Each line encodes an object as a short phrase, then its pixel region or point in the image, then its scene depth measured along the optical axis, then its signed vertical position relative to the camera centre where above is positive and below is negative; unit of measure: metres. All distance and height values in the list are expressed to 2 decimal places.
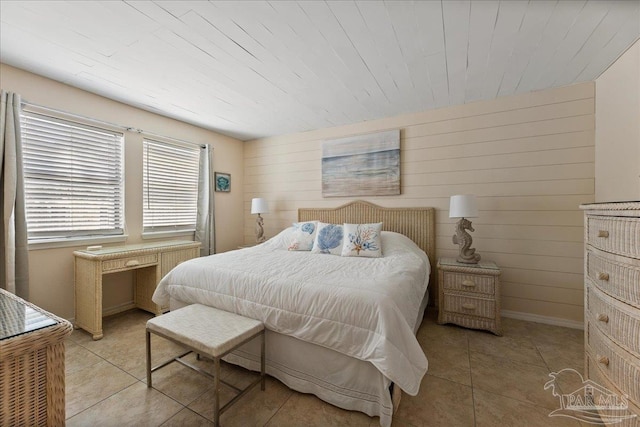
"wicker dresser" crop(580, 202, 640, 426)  1.08 -0.40
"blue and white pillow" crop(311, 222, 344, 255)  2.84 -0.32
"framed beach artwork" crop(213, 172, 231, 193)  4.11 +0.48
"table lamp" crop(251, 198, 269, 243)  3.97 +0.01
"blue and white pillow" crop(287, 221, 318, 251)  3.05 -0.30
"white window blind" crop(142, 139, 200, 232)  3.30 +0.33
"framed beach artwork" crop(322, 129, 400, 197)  3.33 +0.62
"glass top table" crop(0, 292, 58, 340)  0.77 -0.36
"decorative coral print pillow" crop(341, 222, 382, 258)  2.65 -0.31
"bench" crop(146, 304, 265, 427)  1.42 -0.73
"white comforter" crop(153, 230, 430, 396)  1.42 -0.57
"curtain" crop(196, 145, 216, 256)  3.84 +0.05
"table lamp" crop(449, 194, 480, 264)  2.58 -0.12
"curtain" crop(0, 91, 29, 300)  2.15 +0.04
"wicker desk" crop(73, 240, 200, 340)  2.41 -0.60
